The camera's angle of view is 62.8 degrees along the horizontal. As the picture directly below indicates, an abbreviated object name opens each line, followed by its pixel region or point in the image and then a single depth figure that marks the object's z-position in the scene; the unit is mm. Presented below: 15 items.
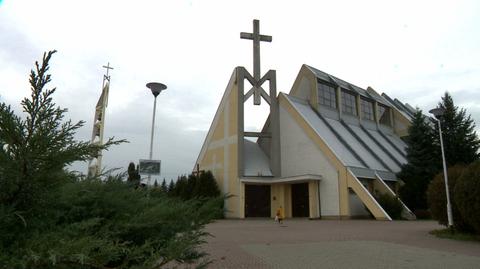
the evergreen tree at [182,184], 33312
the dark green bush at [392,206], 26594
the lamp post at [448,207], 14180
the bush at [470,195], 11961
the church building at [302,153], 28984
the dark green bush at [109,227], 1883
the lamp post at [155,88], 15523
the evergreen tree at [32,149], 2084
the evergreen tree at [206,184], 32219
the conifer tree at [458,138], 32688
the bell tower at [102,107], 36969
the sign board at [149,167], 13531
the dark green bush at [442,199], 14398
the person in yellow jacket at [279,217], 24500
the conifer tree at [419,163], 30688
